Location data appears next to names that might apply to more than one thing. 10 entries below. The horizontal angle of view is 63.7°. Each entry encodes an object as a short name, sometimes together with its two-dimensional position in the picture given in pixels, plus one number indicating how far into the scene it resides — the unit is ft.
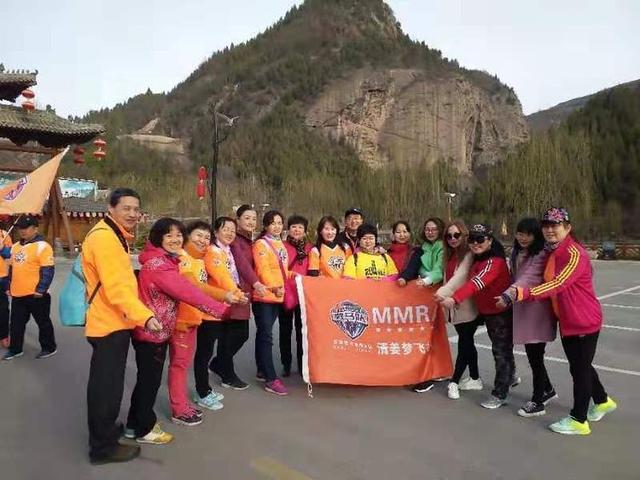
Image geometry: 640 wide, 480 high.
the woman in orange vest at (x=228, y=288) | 13.24
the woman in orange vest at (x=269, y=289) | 14.28
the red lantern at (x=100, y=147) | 73.19
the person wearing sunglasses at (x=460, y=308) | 13.41
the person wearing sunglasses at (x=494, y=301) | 12.70
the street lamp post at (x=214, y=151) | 56.95
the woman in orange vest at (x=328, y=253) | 15.66
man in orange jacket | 9.41
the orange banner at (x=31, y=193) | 19.88
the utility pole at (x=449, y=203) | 151.21
